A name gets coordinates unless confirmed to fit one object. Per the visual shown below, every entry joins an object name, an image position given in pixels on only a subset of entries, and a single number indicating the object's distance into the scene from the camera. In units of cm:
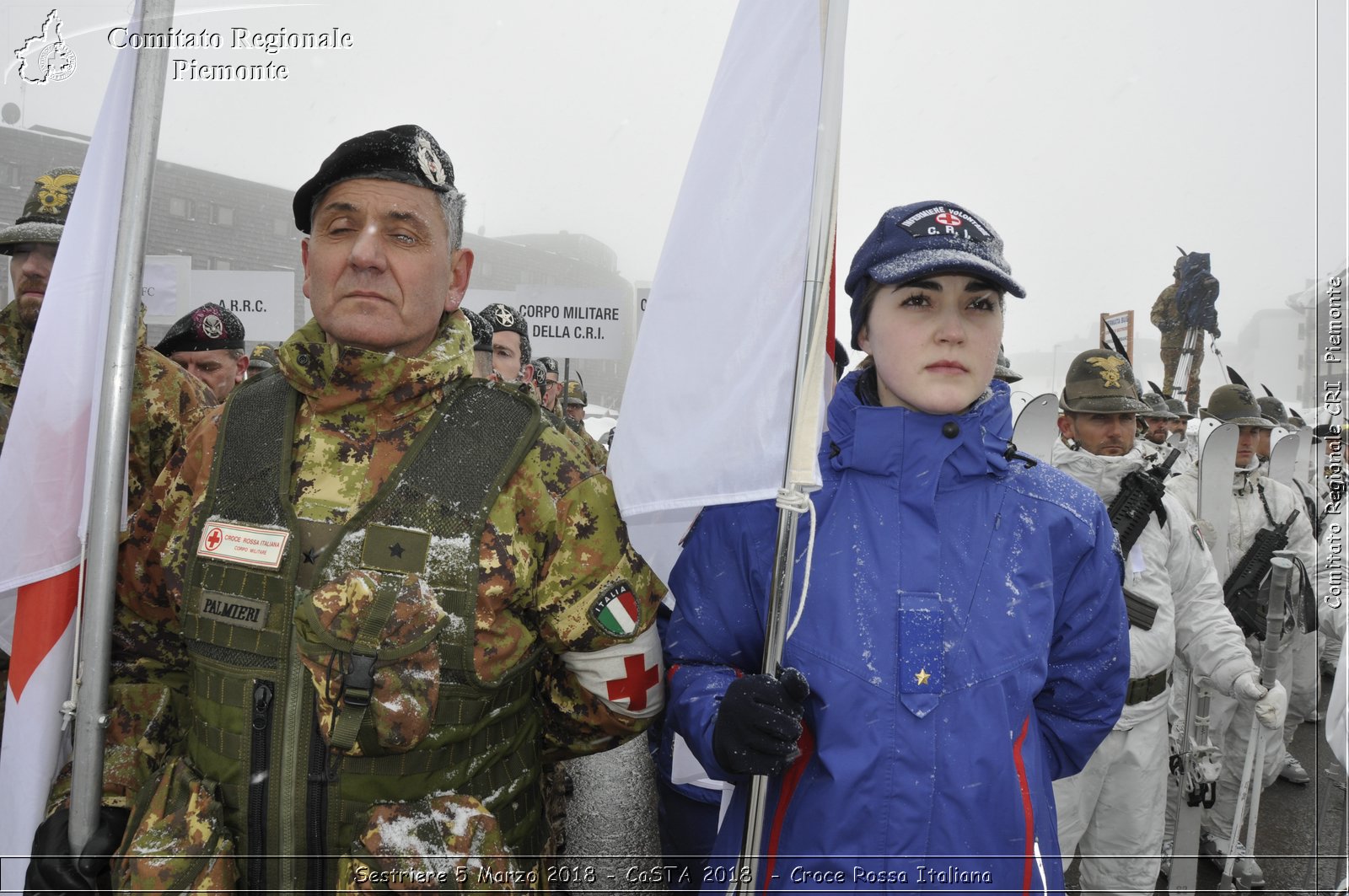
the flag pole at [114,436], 185
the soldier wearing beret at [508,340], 589
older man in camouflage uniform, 167
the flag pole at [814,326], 166
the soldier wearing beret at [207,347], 527
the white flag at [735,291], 176
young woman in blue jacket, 166
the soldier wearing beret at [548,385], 726
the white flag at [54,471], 195
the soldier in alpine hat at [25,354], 277
